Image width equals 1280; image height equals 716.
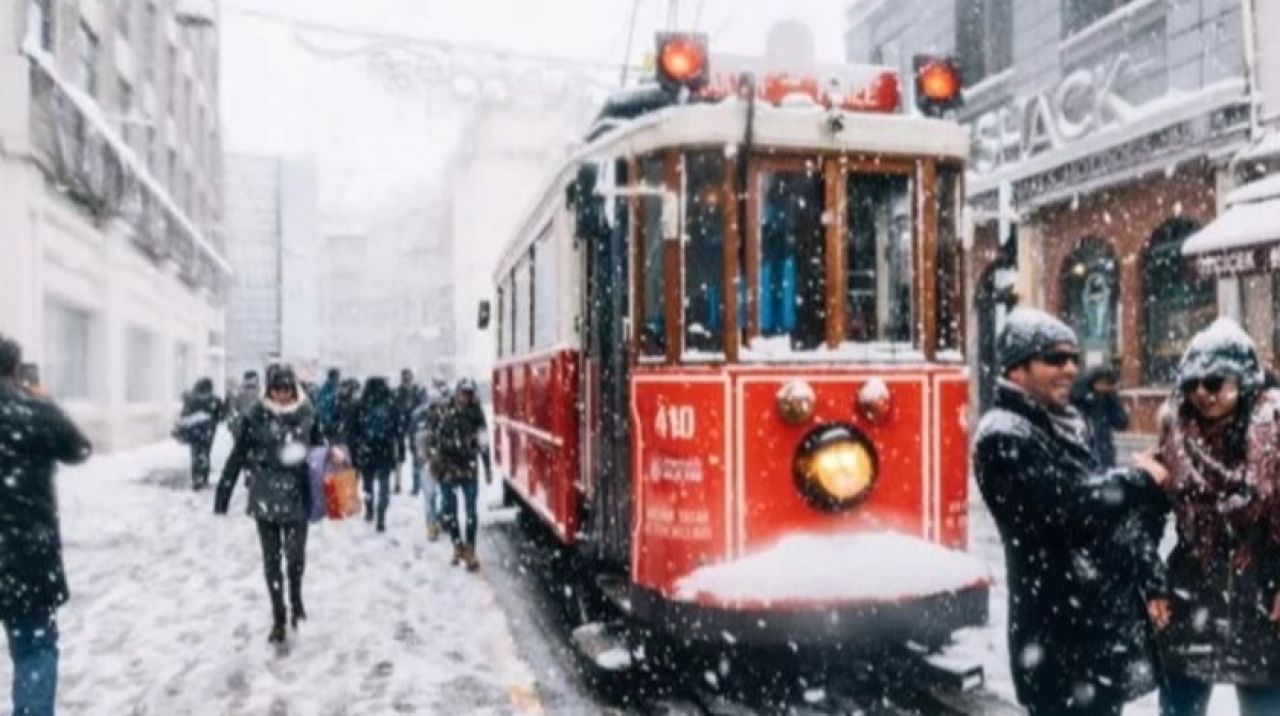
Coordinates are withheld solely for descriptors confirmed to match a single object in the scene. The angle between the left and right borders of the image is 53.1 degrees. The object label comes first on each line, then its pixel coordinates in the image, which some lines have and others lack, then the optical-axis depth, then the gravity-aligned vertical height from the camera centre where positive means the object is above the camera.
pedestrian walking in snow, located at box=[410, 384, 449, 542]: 11.03 -0.65
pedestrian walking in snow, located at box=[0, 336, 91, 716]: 5.18 -0.63
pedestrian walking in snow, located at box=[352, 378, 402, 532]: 13.71 -0.66
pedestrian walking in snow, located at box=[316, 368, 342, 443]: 14.80 -0.22
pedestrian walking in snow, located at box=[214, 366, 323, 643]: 7.89 -0.54
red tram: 6.44 +0.11
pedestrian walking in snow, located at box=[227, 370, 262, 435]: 16.75 -0.16
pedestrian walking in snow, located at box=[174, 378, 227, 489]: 18.97 -0.63
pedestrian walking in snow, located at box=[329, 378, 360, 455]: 14.36 -0.37
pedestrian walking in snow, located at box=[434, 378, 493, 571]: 10.80 -0.61
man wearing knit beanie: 3.50 -0.44
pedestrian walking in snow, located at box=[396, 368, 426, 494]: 16.61 -0.24
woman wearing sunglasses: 3.80 -0.44
